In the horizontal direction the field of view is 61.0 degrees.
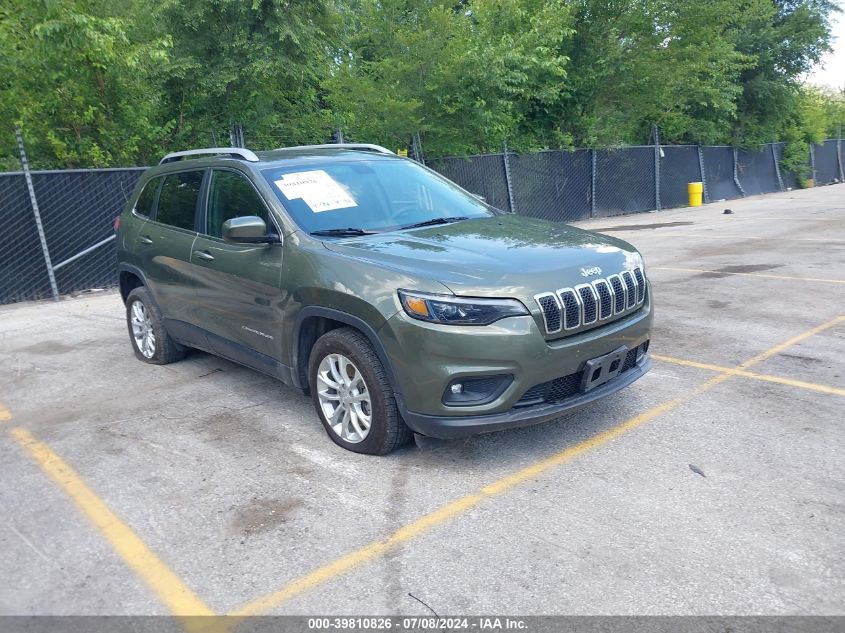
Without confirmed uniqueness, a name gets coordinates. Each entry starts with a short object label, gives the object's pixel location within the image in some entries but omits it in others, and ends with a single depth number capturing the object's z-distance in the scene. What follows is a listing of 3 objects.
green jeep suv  3.64
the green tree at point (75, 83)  10.27
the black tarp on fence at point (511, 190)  10.18
